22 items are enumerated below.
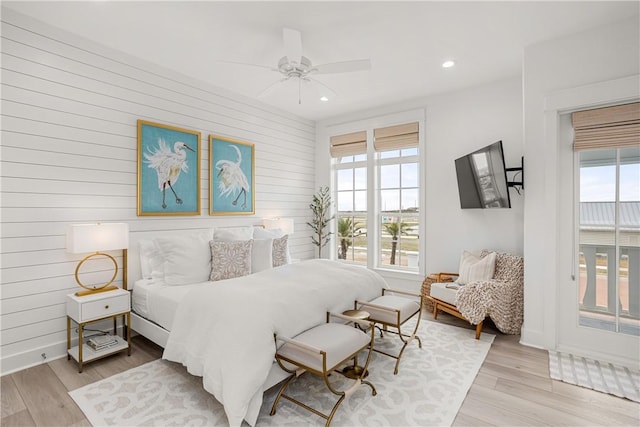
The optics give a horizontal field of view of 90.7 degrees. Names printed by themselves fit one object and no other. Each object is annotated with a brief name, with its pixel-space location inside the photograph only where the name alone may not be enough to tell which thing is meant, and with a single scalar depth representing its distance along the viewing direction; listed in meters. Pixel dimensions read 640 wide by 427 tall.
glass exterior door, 2.71
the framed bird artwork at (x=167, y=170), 3.40
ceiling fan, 2.67
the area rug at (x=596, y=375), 2.35
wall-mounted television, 3.27
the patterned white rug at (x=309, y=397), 2.01
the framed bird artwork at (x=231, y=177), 4.09
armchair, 3.22
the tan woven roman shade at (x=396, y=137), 4.68
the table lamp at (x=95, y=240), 2.66
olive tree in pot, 5.60
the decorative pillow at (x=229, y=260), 3.20
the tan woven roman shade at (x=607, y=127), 2.67
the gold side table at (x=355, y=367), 2.34
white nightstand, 2.64
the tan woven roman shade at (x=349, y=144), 5.20
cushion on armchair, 3.59
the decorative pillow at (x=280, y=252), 3.73
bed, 1.96
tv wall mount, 3.29
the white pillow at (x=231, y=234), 3.61
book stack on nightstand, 2.79
